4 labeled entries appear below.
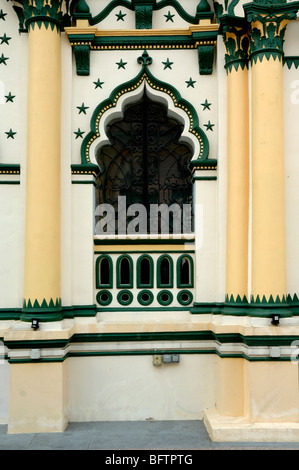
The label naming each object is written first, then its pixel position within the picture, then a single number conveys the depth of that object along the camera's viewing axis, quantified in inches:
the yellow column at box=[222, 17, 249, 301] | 294.8
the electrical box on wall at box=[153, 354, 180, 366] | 301.7
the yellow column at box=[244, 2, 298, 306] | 281.3
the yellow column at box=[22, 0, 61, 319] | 288.0
